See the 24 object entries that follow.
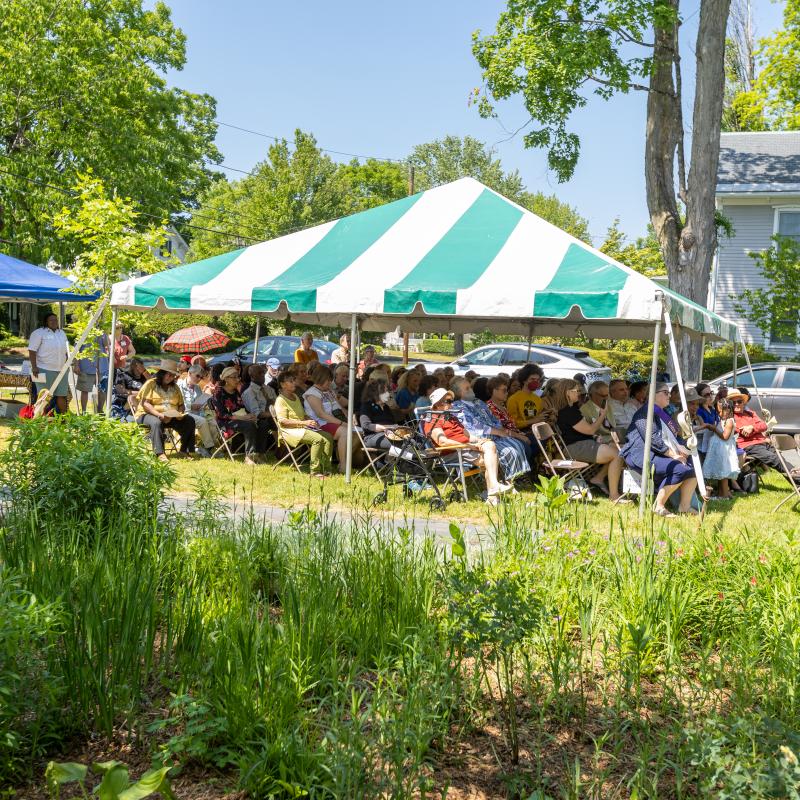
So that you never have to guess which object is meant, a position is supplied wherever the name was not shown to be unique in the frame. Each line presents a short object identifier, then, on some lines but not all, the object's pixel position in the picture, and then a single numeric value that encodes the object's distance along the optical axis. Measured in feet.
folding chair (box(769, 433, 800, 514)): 30.58
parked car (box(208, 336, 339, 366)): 76.74
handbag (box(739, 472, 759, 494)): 35.79
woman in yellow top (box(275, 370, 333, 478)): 33.06
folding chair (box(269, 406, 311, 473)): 33.63
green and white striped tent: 28.37
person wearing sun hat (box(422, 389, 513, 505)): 29.53
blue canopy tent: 42.50
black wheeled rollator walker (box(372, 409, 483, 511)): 28.71
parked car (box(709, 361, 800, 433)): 55.67
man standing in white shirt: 44.68
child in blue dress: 33.86
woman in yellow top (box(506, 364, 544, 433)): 35.45
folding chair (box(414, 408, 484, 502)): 29.19
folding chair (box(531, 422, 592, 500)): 29.86
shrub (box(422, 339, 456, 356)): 167.22
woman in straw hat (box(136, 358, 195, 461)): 35.81
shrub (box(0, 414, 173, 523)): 16.83
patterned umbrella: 74.08
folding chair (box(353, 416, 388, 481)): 31.63
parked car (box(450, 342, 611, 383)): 63.77
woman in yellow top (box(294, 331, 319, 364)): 49.44
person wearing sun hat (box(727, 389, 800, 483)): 36.63
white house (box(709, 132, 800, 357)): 86.28
